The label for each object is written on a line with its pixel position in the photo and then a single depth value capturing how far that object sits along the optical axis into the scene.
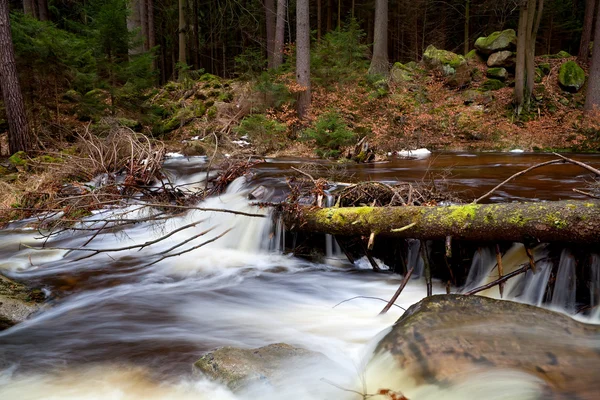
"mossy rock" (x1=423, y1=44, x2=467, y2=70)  18.23
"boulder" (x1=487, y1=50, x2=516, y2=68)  17.92
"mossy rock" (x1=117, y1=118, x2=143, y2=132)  12.24
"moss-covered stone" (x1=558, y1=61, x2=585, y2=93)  16.66
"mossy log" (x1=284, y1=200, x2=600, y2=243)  3.33
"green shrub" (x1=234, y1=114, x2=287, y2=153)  12.85
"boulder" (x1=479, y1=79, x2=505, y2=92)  17.35
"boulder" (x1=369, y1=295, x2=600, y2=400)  2.51
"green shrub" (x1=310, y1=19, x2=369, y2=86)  15.77
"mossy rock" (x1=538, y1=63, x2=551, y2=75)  18.22
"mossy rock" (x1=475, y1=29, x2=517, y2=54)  18.14
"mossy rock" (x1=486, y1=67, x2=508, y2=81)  17.66
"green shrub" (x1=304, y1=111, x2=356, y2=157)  11.08
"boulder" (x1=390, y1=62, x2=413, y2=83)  17.61
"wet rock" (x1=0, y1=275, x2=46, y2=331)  4.07
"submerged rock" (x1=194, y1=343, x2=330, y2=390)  2.89
